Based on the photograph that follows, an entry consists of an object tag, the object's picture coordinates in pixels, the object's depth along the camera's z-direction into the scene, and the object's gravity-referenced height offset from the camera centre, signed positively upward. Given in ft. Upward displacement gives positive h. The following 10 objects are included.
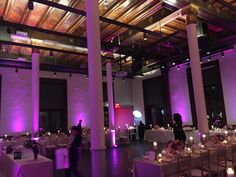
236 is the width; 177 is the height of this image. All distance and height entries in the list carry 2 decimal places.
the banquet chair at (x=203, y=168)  13.57 -3.40
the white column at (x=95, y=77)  12.62 +2.72
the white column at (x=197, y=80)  21.29 +3.75
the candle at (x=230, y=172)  5.80 -1.55
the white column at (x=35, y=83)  29.69 +5.85
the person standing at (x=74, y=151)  15.80 -2.06
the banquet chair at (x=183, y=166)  13.00 -2.97
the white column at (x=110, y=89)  36.75 +5.49
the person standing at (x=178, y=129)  18.75 -0.97
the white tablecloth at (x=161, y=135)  32.97 -2.91
